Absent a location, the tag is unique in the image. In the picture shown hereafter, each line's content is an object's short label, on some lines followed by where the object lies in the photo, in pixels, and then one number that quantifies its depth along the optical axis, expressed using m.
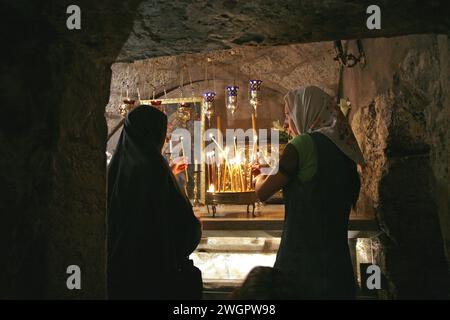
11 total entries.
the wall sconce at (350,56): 2.99
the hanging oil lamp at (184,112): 3.69
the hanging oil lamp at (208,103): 3.71
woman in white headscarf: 1.58
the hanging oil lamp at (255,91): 3.57
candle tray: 2.51
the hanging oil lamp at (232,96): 3.60
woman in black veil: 1.78
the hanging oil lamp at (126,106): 3.65
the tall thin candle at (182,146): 4.03
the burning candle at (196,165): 4.12
